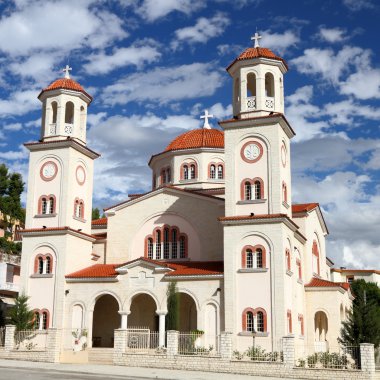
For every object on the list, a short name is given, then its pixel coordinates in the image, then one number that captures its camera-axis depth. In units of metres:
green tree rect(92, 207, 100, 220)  69.34
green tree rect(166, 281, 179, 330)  32.12
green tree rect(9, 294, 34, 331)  33.59
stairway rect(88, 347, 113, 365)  31.63
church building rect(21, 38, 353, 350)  31.58
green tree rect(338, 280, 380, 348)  27.19
